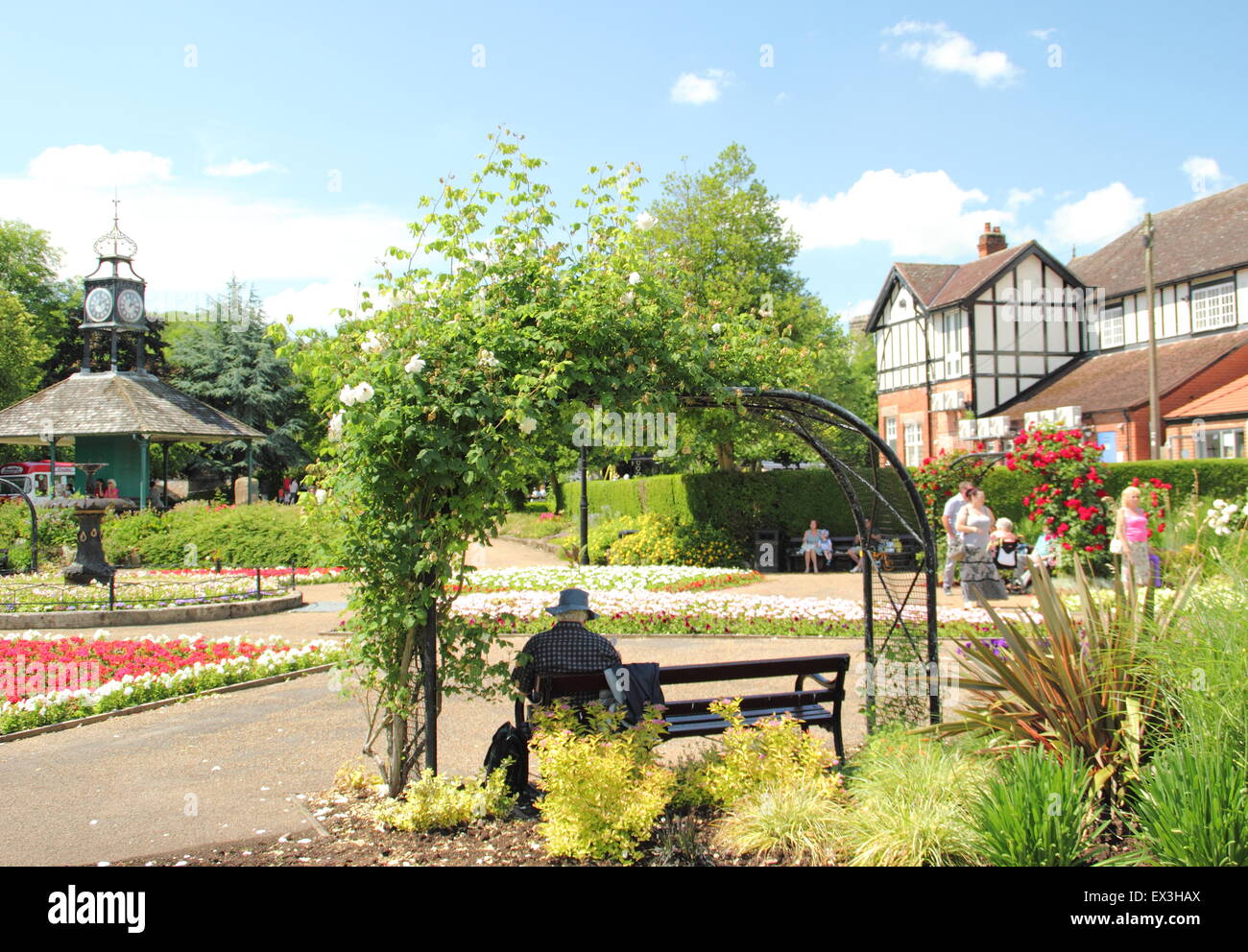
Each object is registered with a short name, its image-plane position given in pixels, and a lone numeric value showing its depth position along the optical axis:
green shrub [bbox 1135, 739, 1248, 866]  3.68
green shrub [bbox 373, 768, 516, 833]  5.05
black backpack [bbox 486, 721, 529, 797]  5.42
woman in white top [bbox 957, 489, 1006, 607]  13.41
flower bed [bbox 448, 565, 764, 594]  17.33
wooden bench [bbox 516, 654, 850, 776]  5.65
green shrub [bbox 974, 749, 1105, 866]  3.89
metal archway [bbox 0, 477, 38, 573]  19.28
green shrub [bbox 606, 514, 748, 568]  21.80
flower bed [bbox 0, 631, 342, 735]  8.31
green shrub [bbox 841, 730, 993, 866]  4.11
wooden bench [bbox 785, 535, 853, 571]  21.45
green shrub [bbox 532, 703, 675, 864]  4.49
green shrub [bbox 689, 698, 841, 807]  5.00
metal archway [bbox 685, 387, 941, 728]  6.18
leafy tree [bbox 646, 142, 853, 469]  28.77
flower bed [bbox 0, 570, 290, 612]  14.62
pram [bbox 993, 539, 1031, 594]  15.80
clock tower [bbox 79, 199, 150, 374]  28.20
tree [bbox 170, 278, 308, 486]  41.34
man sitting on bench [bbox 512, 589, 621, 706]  5.80
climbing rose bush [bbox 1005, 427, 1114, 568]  15.54
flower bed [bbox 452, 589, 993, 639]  12.43
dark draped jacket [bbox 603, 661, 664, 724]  5.63
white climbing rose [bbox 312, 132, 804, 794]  5.08
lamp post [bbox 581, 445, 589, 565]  21.48
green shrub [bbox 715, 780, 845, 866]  4.41
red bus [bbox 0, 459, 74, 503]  31.96
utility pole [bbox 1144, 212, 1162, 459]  22.23
